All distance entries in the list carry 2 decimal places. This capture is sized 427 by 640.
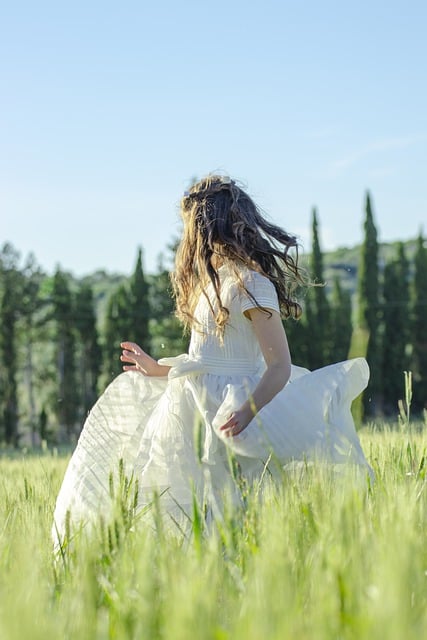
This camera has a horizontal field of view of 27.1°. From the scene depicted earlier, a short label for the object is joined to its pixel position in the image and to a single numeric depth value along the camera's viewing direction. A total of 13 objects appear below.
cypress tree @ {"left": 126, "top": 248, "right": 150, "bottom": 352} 39.72
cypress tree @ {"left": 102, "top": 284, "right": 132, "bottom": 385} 40.47
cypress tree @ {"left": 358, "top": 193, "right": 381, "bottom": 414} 39.97
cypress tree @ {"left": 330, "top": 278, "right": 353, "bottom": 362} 39.72
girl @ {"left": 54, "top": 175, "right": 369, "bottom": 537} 3.35
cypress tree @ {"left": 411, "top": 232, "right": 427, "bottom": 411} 41.81
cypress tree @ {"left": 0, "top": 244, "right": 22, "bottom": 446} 37.91
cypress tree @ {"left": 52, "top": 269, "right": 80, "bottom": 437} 39.97
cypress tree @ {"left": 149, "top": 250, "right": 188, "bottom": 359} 37.16
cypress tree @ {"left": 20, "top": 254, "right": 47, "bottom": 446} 39.47
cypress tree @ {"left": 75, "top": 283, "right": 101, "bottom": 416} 41.25
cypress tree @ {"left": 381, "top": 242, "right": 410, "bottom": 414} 41.09
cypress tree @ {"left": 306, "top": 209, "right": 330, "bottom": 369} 38.62
